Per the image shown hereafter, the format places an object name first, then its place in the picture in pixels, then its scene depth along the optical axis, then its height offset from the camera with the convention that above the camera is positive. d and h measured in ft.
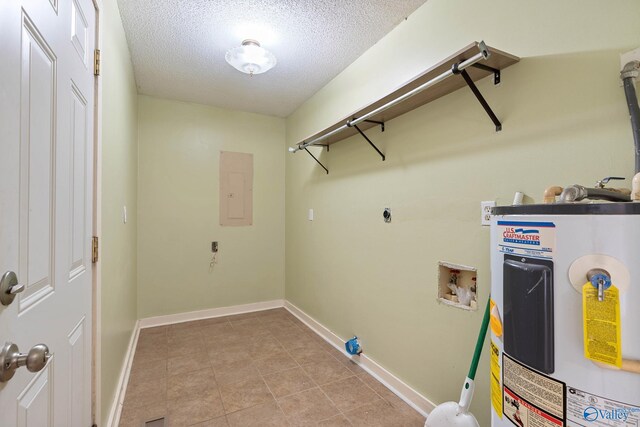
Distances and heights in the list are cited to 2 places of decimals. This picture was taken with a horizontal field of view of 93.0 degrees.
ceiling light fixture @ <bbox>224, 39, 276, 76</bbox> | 7.52 +4.01
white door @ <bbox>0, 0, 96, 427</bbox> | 2.21 +0.14
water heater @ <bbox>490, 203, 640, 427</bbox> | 2.30 -0.83
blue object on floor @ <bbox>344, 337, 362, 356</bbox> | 8.15 -3.56
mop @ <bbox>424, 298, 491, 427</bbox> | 4.58 -3.04
